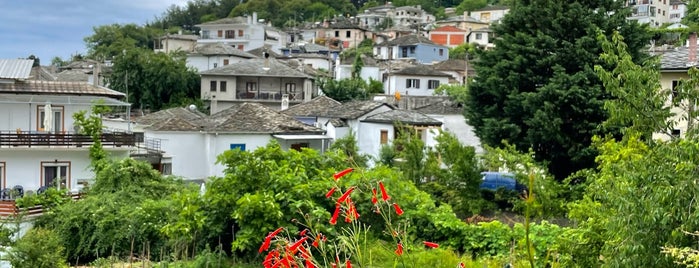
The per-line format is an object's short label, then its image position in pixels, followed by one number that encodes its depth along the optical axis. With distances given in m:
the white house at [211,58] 59.62
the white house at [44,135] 23.84
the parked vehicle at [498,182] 23.22
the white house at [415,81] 55.31
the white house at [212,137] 29.59
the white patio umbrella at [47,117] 24.46
